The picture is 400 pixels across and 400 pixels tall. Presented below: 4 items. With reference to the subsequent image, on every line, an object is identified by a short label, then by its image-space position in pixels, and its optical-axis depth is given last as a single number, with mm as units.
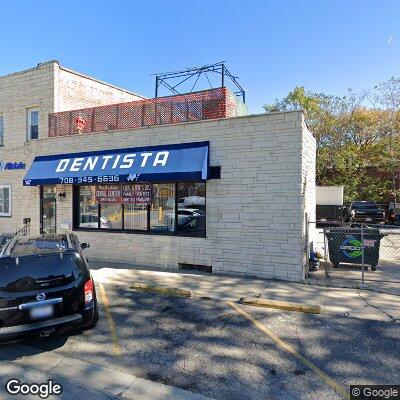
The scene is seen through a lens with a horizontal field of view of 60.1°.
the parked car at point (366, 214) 23147
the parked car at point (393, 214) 22933
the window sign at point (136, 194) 10539
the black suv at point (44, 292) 4480
